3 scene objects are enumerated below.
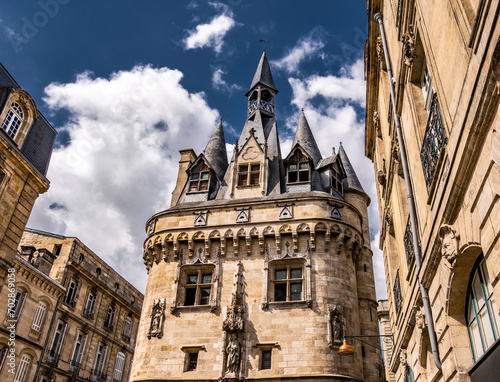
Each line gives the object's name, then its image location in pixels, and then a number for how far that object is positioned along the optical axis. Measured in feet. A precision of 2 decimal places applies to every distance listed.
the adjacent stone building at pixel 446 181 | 14.62
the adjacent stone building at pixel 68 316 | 69.67
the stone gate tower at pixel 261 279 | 49.37
